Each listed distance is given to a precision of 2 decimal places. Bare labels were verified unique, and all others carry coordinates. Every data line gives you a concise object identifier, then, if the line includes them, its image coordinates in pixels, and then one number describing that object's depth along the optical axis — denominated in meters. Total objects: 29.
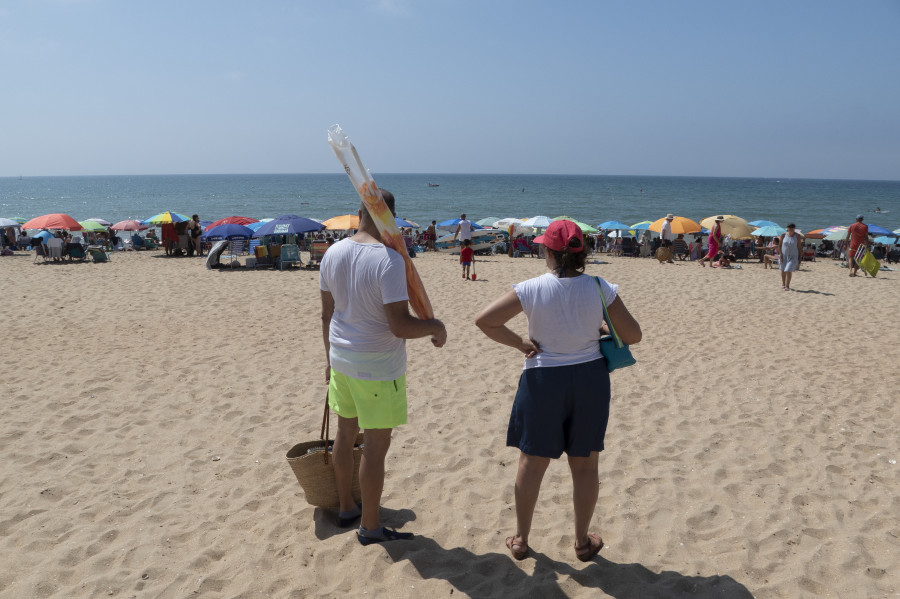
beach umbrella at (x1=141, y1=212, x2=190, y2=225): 18.32
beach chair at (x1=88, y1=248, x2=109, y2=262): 16.28
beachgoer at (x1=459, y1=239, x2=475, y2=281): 12.65
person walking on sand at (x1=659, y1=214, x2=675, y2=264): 18.52
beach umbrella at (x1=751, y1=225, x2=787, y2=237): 19.77
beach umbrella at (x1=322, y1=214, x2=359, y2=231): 16.91
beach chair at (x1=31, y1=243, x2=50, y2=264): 16.02
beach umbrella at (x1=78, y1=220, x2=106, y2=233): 21.89
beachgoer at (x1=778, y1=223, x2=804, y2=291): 11.35
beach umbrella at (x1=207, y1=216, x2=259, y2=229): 19.23
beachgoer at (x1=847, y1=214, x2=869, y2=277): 13.80
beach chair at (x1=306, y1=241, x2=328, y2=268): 16.25
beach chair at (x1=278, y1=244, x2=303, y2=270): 15.21
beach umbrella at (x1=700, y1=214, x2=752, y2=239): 19.70
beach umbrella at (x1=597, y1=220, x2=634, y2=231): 22.62
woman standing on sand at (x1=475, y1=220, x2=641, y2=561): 2.46
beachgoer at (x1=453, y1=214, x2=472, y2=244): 15.34
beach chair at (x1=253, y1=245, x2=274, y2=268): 15.23
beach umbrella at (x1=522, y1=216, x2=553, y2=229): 23.21
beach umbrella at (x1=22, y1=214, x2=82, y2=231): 15.86
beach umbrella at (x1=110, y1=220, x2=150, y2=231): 21.97
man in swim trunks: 2.48
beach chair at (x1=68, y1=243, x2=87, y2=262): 16.17
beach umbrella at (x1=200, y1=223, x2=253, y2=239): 16.73
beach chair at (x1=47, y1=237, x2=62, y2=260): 15.66
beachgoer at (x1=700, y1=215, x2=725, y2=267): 16.03
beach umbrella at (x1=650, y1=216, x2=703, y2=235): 19.11
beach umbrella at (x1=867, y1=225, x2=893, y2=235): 20.45
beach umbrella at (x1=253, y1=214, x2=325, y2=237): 15.73
